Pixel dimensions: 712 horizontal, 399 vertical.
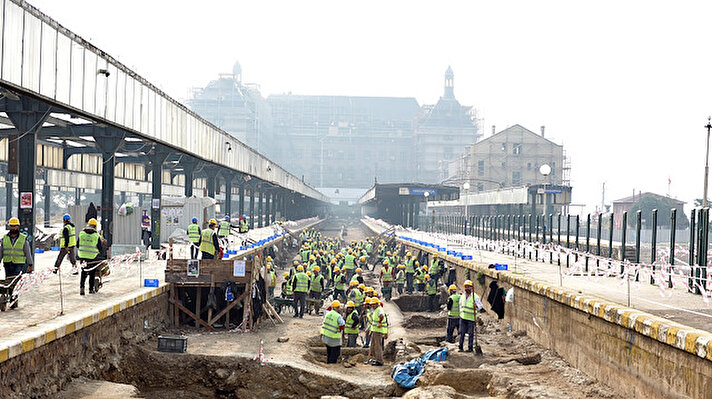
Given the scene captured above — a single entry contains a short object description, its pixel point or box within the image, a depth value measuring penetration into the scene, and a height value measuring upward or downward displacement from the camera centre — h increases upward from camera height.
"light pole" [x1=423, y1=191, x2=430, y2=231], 70.22 +0.67
